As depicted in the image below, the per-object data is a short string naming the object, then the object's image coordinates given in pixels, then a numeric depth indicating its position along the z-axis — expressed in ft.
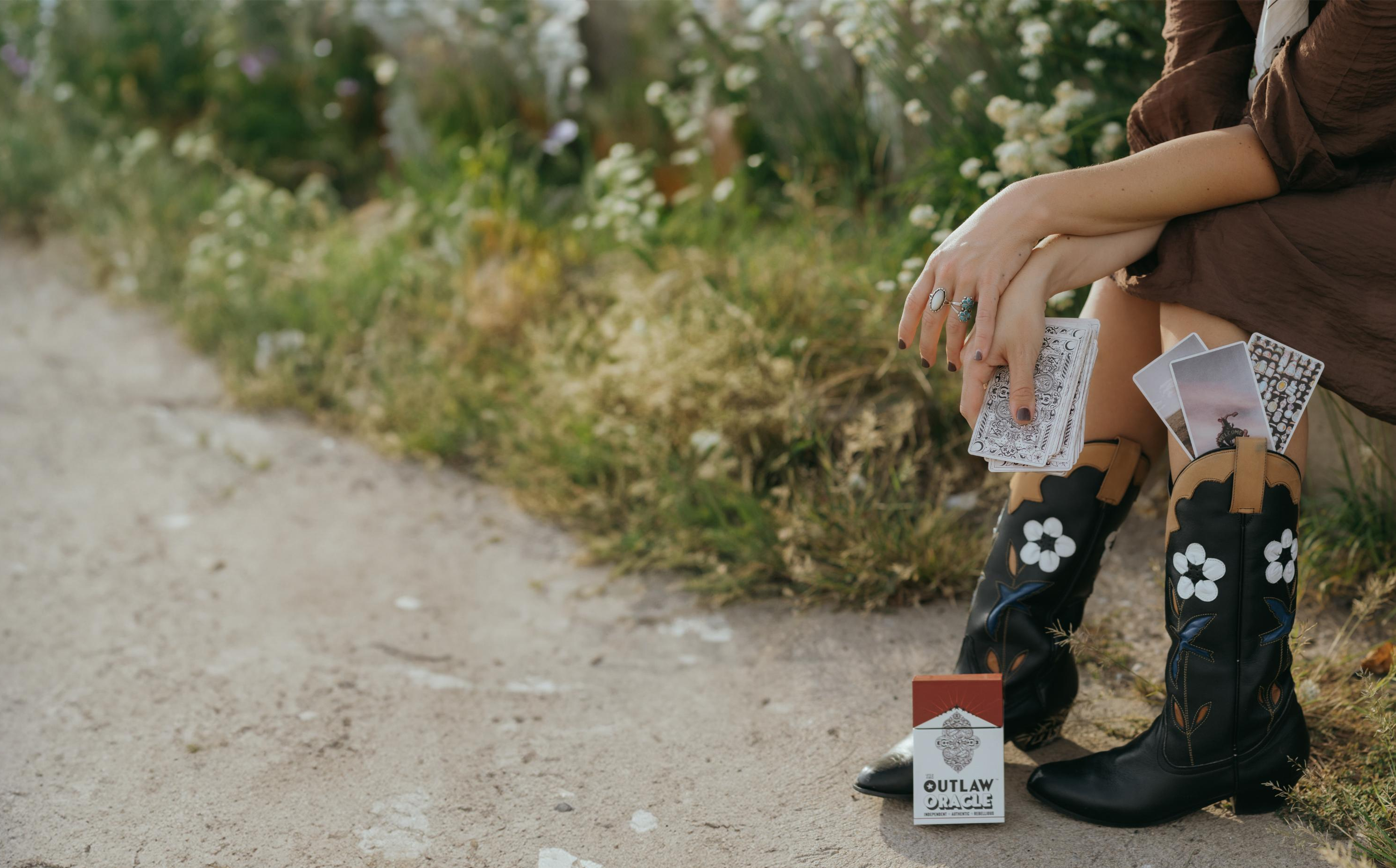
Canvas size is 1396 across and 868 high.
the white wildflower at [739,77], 10.03
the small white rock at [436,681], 6.57
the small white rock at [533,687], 6.56
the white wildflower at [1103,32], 6.82
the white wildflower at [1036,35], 6.91
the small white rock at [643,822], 5.19
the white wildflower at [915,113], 7.92
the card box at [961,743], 4.92
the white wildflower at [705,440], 7.72
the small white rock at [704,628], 7.16
